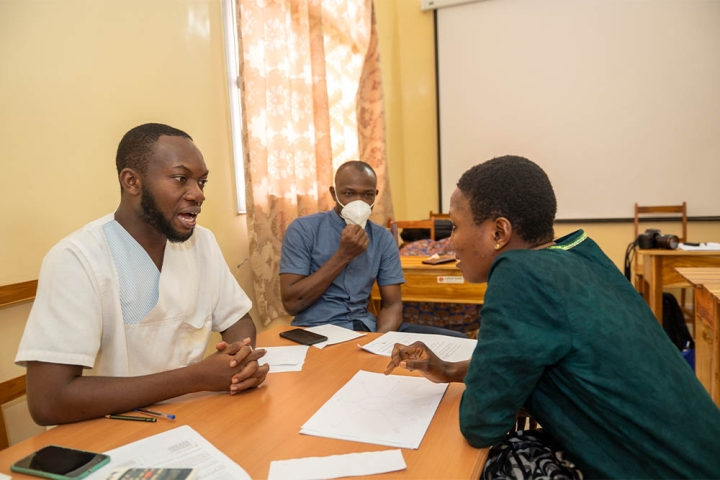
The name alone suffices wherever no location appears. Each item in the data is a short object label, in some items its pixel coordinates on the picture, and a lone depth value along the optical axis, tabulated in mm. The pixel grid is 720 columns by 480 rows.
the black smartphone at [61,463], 789
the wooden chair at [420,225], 3537
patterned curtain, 2479
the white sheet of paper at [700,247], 2916
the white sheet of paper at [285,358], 1289
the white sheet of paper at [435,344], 1365
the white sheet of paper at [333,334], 1500
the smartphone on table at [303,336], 1498
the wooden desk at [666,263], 2883
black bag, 3123
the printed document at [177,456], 796
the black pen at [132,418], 995
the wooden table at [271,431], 833
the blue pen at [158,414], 1001
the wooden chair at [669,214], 4086
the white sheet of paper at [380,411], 915
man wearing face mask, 2031
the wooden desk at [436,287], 2695
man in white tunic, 998
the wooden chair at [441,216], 3909
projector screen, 4176
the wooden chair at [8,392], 1237
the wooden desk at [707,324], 1958
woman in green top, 797
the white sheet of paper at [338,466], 789
